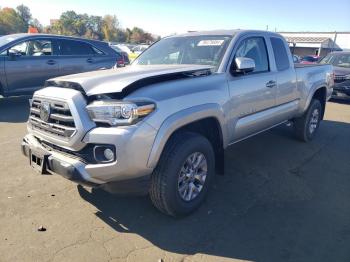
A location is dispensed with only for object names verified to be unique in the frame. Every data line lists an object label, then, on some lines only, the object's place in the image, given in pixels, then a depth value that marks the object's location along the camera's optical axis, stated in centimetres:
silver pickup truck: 293
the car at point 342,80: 1093
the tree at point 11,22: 7339
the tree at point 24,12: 10100
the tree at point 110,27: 9525
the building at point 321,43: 5259
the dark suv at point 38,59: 803
